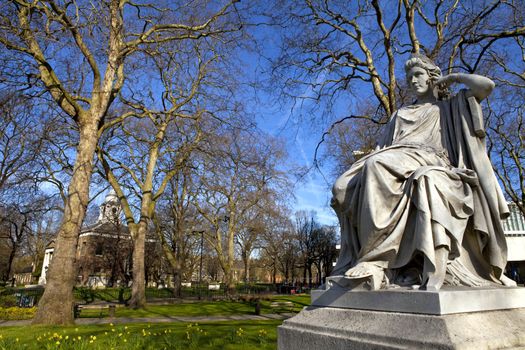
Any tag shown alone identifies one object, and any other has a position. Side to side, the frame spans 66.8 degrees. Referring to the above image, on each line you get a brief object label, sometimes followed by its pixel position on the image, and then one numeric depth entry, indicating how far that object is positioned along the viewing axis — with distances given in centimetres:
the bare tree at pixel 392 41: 1227
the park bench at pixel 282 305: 2211
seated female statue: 322
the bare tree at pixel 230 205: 2803
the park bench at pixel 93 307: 1641
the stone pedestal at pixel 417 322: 253
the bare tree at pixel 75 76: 1093
